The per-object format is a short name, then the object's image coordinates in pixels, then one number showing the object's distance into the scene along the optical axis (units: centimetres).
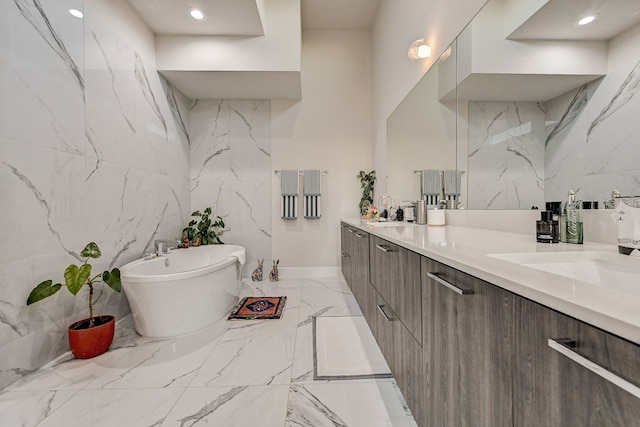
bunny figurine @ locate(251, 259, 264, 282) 340
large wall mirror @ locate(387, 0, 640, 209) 79
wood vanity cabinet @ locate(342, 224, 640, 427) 35
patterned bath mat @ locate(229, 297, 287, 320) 226
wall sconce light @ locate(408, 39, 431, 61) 199
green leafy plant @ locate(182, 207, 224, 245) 323
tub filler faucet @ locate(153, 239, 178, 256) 253
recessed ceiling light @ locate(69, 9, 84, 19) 177
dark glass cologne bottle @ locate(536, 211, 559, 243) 96
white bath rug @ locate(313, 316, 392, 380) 149
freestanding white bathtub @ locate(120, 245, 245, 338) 185
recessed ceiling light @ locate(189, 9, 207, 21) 231
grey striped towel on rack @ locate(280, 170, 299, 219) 348
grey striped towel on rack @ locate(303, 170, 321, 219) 349
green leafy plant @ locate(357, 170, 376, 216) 344
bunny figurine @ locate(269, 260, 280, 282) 340
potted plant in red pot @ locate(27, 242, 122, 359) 146
